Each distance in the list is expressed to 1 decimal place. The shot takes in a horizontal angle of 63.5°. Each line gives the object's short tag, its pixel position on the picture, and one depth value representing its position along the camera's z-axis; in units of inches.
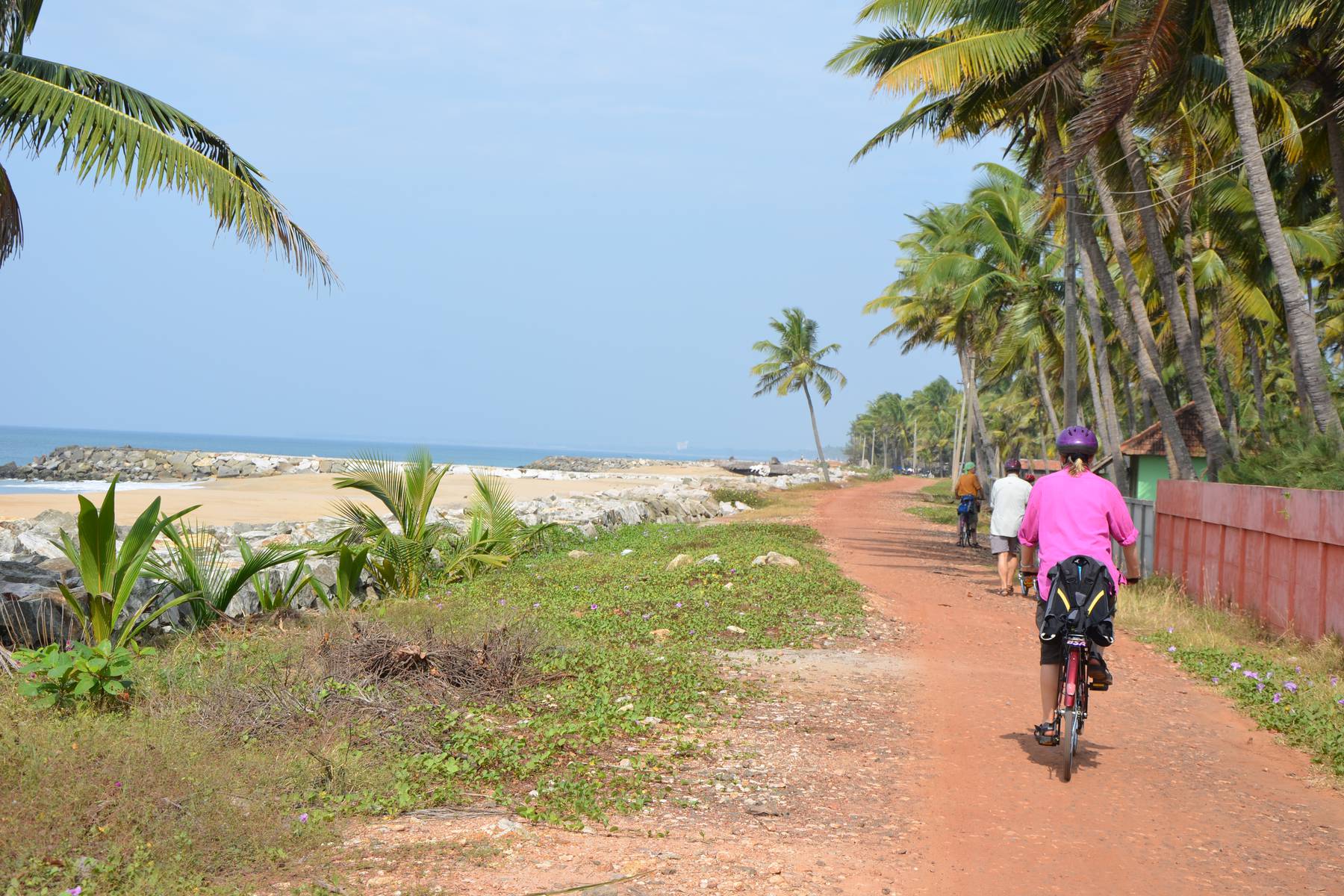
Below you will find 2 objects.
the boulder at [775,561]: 585.9
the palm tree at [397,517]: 495.5
